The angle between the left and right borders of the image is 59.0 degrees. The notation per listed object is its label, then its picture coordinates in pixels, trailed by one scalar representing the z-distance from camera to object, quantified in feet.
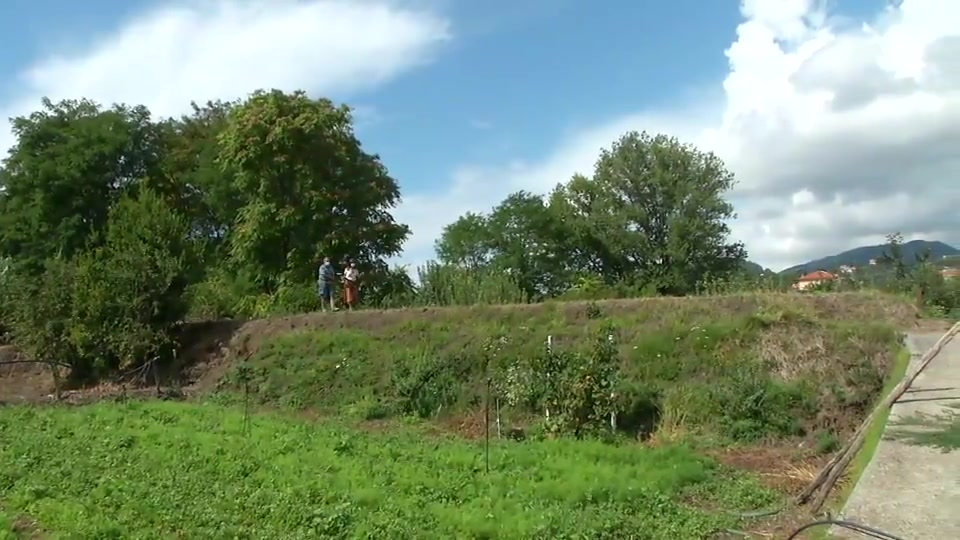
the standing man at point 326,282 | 69.72
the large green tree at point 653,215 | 136.05
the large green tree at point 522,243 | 151.33
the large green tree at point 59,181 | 100.37
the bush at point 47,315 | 67.56
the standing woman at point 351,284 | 69.51
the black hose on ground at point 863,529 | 16.30
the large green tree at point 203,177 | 112.68
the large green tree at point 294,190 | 94.02
